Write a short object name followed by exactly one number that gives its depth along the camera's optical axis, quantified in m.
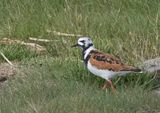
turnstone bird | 14.98
